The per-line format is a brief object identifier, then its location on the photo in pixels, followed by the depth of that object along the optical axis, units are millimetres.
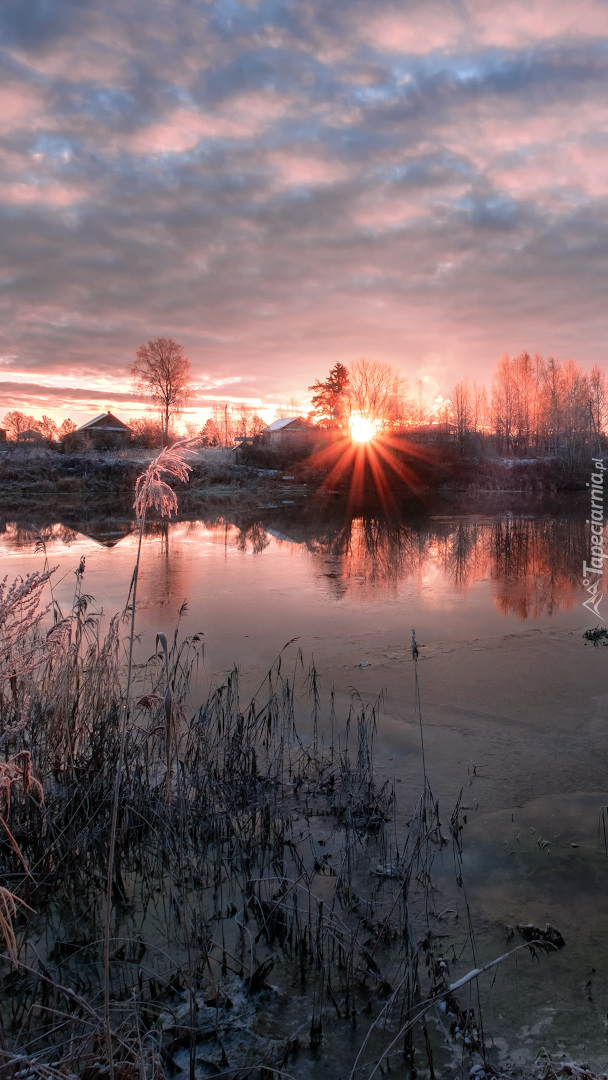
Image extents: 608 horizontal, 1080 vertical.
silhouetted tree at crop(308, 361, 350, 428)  59156
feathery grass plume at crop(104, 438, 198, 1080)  1923
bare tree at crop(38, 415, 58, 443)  58588
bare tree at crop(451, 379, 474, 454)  43906
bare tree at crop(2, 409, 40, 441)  71438
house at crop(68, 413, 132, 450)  43375
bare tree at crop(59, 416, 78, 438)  57600
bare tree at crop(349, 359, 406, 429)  53400
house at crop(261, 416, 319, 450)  44200
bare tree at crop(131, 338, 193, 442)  48281
